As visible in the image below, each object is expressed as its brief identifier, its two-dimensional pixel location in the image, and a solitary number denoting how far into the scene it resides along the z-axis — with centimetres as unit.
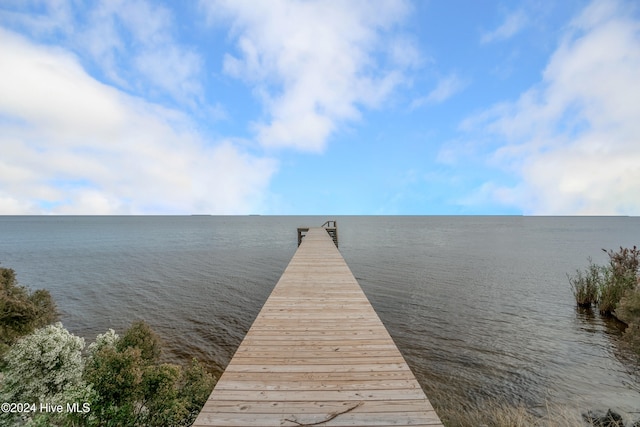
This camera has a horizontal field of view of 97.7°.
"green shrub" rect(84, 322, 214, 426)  477
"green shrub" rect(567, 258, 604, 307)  1462
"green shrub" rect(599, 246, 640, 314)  1318
